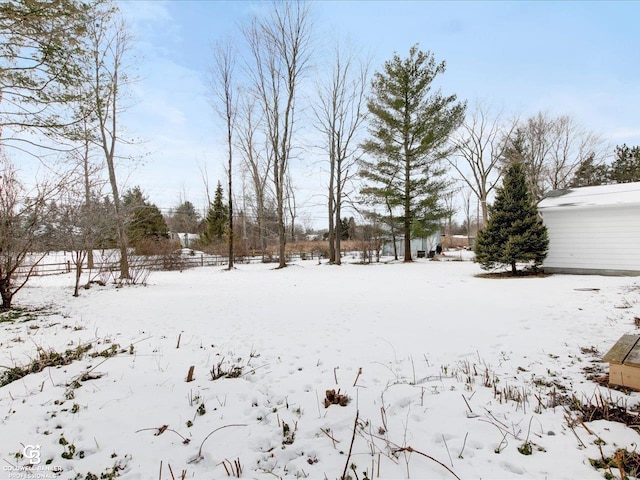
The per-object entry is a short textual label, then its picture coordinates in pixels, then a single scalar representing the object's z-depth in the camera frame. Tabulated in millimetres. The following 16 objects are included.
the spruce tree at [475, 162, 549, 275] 9984
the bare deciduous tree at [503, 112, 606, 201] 23984
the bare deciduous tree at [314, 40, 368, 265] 17641
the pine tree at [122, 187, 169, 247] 11352
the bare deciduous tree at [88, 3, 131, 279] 10844
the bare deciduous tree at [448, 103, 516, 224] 23859
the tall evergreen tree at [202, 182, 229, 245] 28438
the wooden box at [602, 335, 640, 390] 2477
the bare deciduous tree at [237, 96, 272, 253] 18719
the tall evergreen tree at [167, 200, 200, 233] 39262
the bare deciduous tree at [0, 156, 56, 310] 6296
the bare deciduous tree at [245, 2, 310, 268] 15945
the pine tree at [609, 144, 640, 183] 23281
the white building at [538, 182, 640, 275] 9219
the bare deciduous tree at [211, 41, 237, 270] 16406
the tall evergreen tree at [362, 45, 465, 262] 16328
